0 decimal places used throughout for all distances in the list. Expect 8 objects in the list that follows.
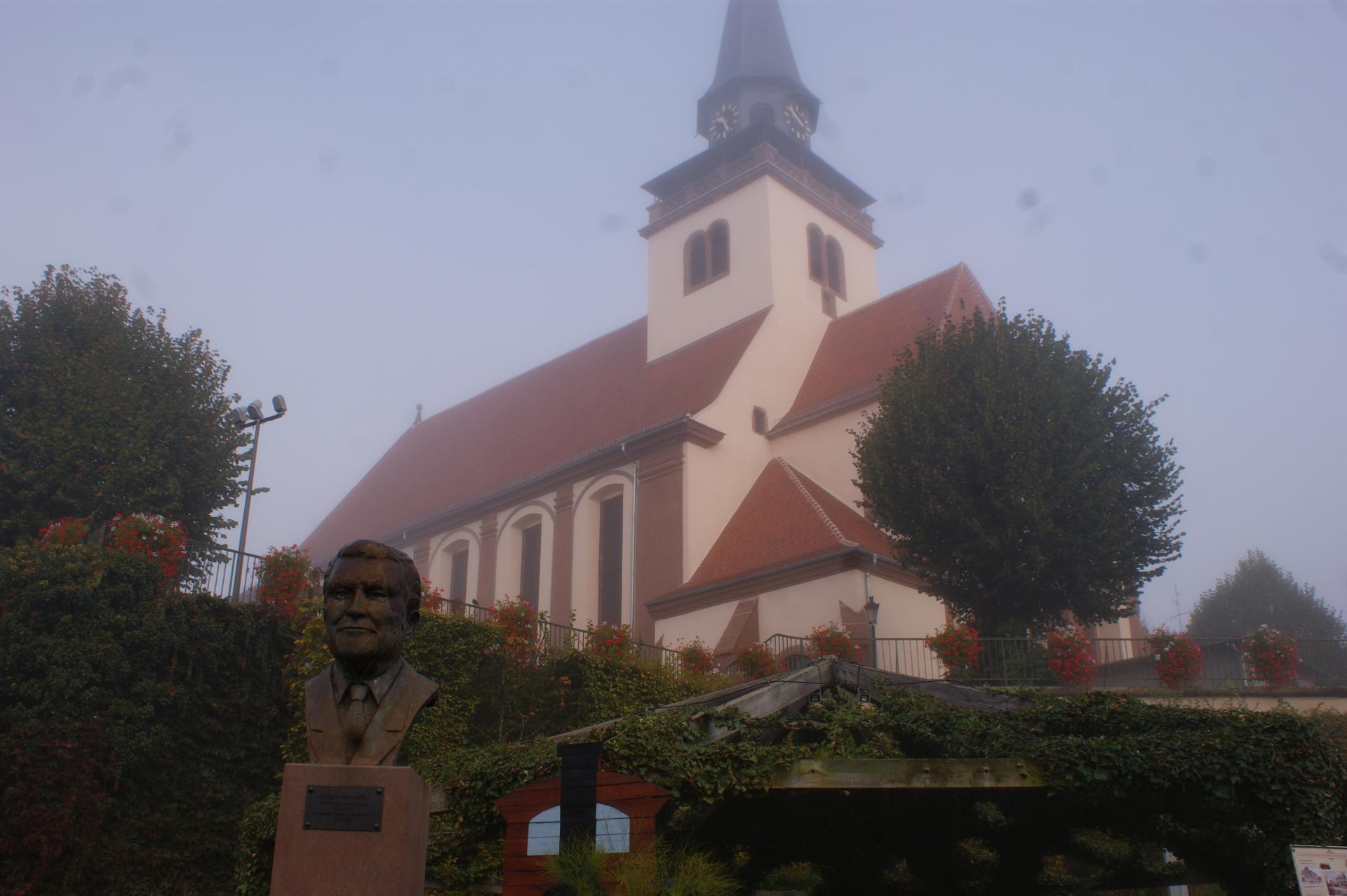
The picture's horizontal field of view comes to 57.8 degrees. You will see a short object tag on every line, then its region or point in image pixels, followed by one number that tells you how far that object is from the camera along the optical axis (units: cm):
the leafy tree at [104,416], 1977
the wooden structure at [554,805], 960
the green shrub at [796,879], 1179
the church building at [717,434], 2516
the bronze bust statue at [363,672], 609
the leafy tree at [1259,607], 4584
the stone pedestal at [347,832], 577
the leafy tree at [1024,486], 2047
